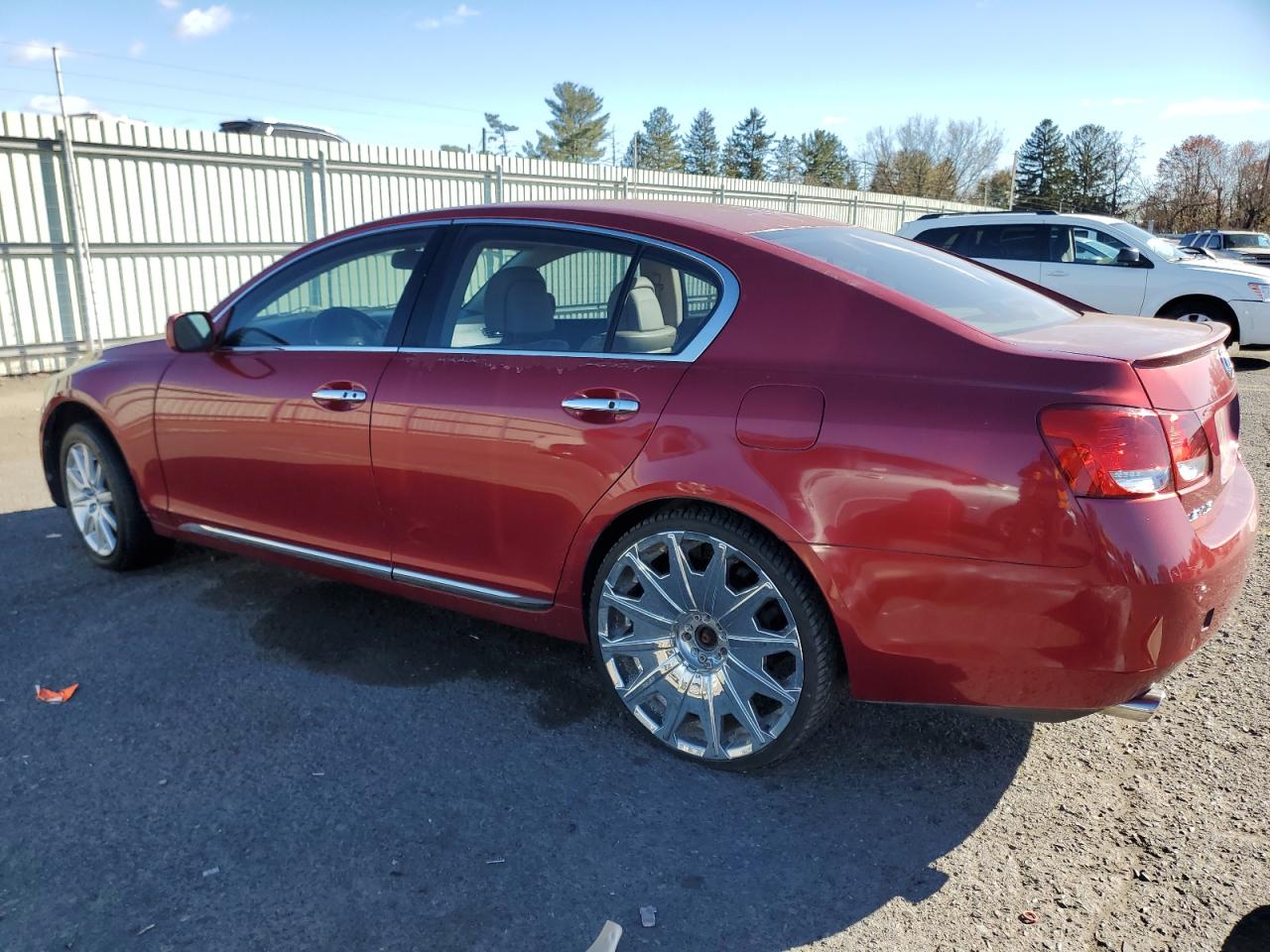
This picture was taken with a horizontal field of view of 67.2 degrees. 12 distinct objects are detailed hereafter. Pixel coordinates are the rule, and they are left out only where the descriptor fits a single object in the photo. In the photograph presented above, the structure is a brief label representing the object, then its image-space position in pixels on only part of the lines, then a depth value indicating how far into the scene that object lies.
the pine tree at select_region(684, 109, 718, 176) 81.56
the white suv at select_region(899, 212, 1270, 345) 11.02
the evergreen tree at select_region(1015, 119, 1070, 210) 74.25
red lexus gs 2.33
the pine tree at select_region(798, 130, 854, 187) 77.94
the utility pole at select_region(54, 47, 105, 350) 10.11
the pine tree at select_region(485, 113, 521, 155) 66.31
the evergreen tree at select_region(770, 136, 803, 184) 77.06
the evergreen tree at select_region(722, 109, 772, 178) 80.31
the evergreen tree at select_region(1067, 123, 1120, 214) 70.94
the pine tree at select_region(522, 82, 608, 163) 68.12
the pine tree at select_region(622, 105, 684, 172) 74.56
